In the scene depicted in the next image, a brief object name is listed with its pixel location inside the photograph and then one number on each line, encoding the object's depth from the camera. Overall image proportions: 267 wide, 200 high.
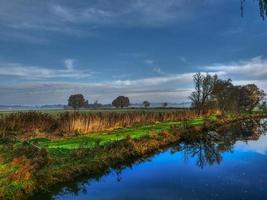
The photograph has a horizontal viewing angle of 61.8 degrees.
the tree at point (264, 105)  61.99
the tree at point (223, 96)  47.95
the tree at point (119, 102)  116.33
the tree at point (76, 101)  109.93
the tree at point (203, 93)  45.69
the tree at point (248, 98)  56.28
